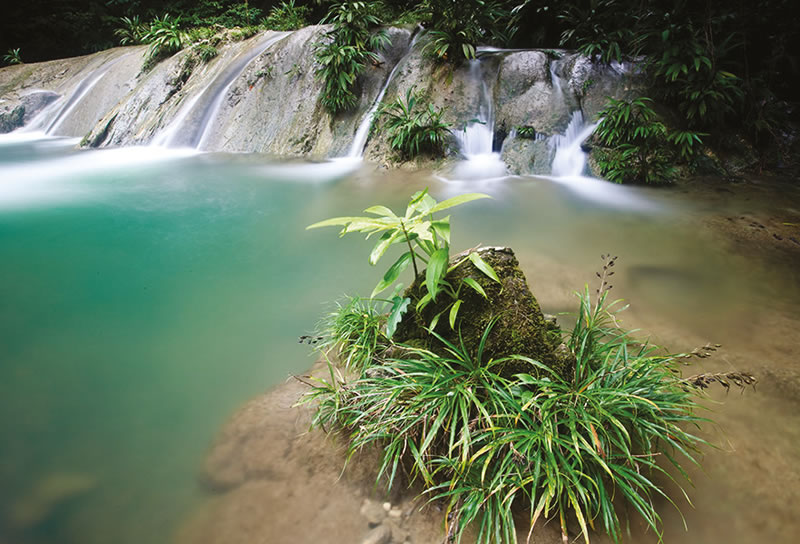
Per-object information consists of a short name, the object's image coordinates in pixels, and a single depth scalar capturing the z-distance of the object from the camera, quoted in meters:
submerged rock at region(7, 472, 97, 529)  1.75
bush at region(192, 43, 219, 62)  11.54
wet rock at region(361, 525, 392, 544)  1.59
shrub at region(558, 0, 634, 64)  7.48
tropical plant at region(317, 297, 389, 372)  2.37
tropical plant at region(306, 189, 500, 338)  1.83
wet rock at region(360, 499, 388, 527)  1.67
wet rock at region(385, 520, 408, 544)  1.59
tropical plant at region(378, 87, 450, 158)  7.28
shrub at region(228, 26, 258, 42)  11.88
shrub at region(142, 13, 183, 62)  12.34
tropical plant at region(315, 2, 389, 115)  8.38
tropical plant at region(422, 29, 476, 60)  7.75
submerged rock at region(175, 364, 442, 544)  1.63
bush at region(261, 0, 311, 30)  11.79
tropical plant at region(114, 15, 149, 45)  15.97
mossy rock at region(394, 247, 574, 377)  1.96
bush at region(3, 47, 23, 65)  17.23
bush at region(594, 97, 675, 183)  6.28
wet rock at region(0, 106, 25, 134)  14.00
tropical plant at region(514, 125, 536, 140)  7.23
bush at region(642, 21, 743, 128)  6.38
